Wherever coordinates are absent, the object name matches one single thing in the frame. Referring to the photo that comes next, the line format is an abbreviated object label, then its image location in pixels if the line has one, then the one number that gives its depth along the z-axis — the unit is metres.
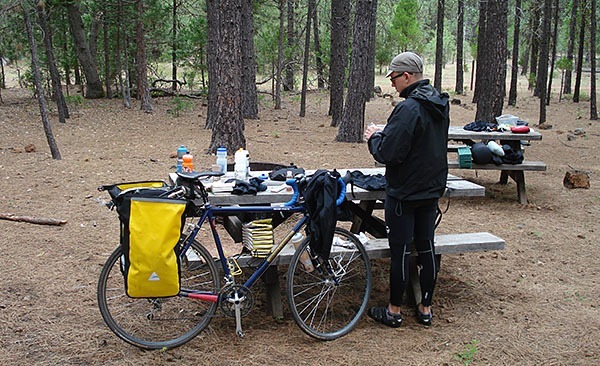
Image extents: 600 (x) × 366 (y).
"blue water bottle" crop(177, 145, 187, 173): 4.87
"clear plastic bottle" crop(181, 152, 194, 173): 4.96
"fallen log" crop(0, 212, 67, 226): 6.21
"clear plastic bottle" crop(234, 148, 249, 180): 4.77
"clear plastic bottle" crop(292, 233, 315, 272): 3.99
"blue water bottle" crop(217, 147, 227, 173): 5.09
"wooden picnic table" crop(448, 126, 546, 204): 7.79
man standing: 3.80
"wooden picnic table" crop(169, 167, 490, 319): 4.23
